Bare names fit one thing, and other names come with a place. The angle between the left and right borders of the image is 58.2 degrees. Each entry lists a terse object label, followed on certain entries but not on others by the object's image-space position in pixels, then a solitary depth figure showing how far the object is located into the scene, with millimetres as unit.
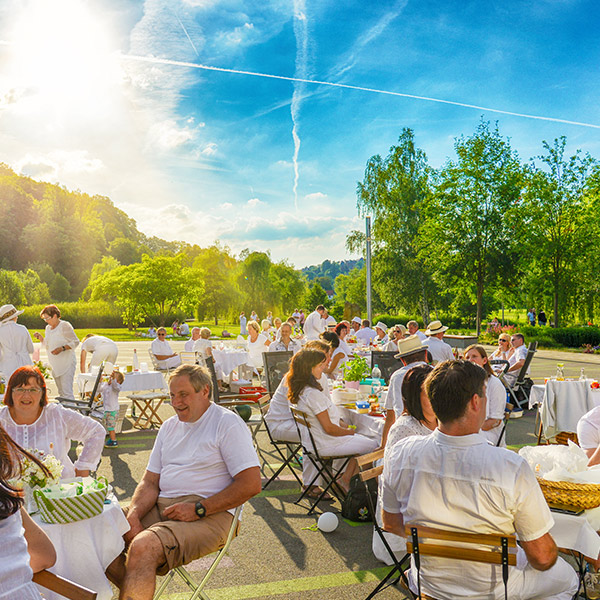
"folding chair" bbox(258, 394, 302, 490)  5754
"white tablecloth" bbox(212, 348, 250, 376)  12984
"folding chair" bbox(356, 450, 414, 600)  3201
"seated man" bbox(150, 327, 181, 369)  12609
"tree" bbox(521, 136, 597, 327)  28156
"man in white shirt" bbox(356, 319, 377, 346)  15113
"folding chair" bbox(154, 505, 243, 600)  3037
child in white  8039
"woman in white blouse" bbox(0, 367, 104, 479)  3645
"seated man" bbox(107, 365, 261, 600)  3068
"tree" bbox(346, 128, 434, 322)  37719
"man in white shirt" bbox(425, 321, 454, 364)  8727
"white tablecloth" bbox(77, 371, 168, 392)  9047
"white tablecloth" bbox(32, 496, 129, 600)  2596
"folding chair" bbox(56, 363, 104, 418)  7078
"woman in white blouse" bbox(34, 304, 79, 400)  8742
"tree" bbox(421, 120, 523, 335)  28281
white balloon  4676
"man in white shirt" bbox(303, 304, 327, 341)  14648
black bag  4922
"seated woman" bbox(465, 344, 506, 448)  5422
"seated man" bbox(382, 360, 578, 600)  2326
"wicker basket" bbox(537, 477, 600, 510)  2811
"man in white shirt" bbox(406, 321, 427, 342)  12199
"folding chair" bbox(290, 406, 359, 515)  5016
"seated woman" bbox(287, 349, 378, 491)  5070
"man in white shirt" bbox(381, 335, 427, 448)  4809
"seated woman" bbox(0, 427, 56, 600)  1611
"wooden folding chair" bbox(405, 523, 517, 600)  2336
